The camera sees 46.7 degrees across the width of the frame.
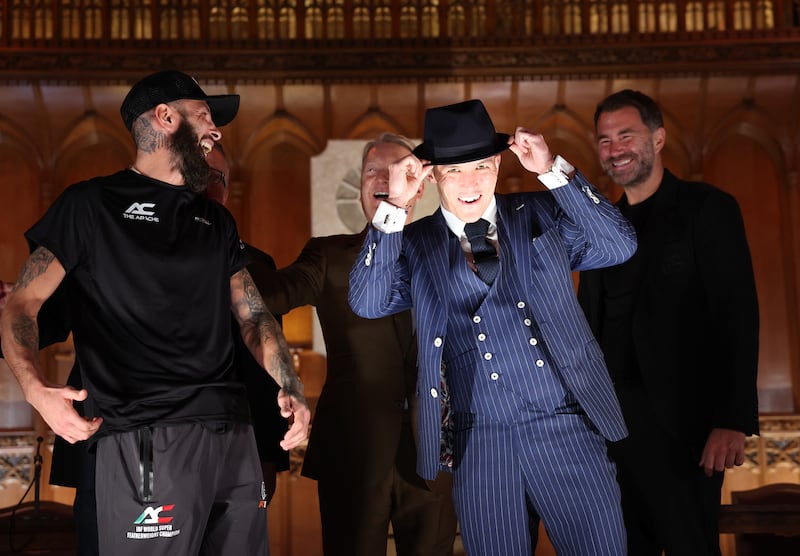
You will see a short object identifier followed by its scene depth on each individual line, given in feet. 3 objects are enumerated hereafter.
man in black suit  9.87
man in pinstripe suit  7.67
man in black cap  7.21
